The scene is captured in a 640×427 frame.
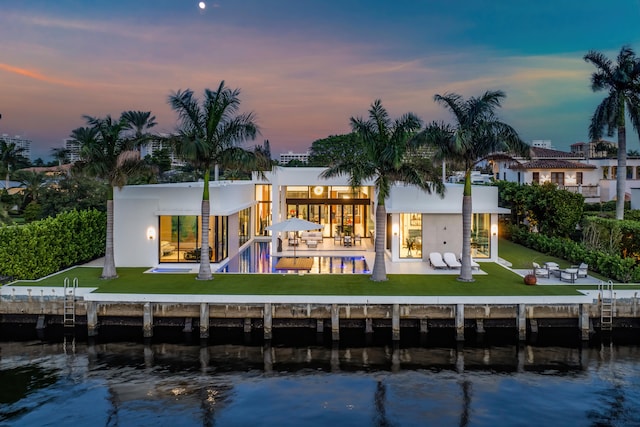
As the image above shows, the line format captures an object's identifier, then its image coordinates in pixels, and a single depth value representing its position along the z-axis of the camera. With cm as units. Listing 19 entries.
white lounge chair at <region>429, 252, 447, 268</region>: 2232
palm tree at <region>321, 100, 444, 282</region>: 1952
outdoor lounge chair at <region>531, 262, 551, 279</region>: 2058
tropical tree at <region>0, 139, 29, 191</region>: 5288
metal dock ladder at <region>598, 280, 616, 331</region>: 1754
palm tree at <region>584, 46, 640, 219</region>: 2842
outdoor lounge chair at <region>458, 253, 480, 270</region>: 2200
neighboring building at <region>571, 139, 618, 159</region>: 5018
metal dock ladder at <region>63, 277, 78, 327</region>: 1775
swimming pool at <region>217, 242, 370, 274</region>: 2228
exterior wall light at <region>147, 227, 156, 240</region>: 2288
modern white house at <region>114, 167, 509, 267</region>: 2294
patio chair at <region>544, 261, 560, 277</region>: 2045
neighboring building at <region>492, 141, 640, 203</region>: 4422
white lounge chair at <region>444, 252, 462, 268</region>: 2221
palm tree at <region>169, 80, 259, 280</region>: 1981
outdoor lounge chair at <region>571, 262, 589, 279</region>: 1984
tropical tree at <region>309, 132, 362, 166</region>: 7401
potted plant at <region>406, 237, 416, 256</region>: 2481
